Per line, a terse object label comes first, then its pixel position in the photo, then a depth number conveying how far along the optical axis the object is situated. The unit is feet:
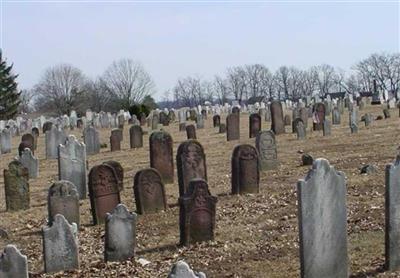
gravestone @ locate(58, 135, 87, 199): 49.24
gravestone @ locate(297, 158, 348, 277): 23.52
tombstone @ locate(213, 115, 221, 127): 119.38
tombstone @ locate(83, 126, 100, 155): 82.68
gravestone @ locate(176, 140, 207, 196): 43.68
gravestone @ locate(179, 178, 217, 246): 30.48
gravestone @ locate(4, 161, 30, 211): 43.88
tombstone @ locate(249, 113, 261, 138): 87.56
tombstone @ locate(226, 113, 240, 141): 86.74
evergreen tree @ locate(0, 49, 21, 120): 241.35
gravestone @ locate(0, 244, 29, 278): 22.99
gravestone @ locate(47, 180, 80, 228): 36.09
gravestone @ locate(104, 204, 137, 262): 29.09
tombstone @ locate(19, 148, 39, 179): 61.01
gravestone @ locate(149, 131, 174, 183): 52.26
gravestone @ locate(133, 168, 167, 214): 37.86
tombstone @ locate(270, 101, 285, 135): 89.97
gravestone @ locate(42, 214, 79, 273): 28.26
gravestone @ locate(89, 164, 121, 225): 37.37
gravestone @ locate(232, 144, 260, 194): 41.78
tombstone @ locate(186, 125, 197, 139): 89.04
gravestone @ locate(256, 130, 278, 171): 52.21
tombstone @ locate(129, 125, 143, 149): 86.38
